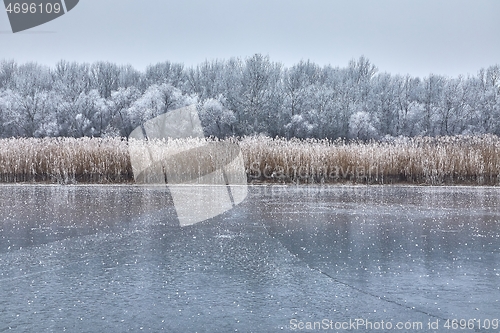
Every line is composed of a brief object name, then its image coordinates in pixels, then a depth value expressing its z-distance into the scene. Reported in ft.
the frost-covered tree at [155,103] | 184.96
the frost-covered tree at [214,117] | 192.95
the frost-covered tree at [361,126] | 197.06
